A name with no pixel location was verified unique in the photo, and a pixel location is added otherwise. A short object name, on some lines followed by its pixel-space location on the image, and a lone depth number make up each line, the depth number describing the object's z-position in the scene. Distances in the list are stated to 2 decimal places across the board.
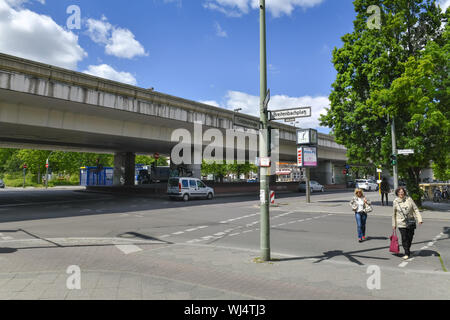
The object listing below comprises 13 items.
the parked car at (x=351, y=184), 56.65
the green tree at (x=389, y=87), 15.16
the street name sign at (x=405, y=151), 15.54
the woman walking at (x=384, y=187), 20.63
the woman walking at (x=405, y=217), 7.05
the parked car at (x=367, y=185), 44.50
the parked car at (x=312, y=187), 41.14
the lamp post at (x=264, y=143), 6.45
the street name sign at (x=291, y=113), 6.80
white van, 24.23
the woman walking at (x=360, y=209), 8.93
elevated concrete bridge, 14.73
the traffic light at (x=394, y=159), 16.17
